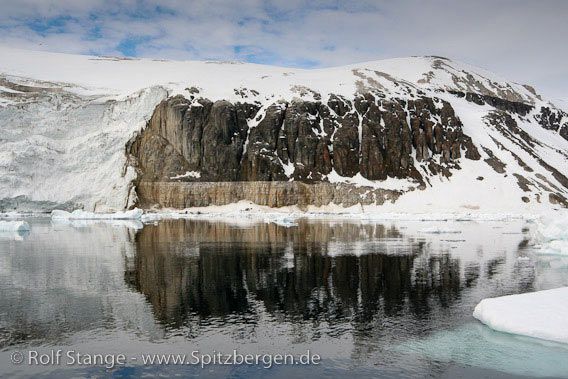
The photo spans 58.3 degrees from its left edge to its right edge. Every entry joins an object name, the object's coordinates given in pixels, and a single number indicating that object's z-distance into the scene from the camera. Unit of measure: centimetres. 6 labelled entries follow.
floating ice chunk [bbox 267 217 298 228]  7250
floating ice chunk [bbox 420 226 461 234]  6072
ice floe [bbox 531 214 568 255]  4125
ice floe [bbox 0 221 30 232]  5953
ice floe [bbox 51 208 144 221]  8527
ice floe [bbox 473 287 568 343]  1786
